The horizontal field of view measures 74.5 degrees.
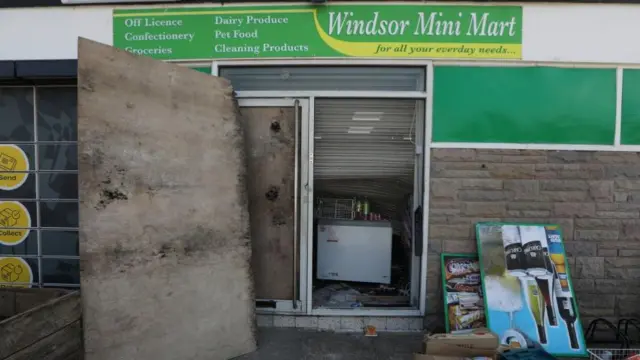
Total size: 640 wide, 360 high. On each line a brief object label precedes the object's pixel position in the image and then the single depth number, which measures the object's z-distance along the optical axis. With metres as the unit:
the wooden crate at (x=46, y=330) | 2.46
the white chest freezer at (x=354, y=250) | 4.55
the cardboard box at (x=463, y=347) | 3.22
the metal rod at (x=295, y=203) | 4.18
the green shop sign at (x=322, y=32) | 4.04
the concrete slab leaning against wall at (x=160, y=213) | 3.05
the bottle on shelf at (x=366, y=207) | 4.59
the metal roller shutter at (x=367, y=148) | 4.29
